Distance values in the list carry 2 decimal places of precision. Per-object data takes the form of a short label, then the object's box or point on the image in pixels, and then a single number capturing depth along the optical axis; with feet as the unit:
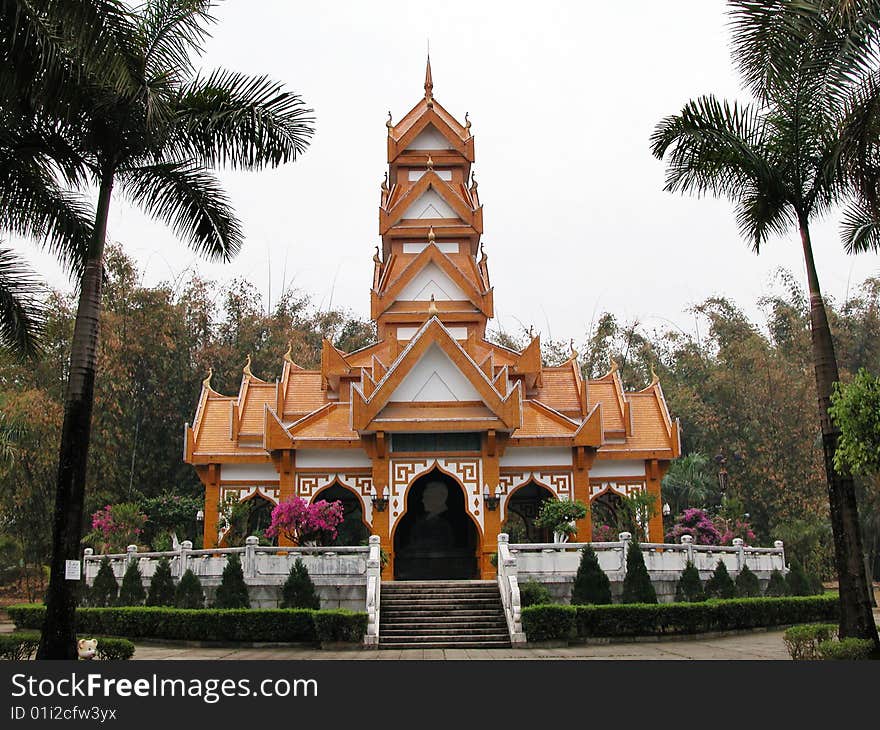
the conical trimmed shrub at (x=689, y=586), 69.77
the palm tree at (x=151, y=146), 37.96
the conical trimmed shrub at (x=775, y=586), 78.64
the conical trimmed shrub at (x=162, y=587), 67.56
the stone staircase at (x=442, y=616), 60.54
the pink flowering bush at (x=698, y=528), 85.76
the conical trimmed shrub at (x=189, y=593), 66.03
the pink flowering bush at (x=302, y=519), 69.82
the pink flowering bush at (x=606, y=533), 81.71
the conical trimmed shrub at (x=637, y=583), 66.23
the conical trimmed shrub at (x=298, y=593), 63.82
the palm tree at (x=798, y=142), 42.52
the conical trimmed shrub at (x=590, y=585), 65.41
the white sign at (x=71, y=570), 37.35
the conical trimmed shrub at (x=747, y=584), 74.69
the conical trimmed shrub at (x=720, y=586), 71.61
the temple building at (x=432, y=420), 78.43
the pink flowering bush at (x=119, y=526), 81.15
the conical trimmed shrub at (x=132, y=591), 69.51
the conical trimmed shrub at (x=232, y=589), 64.13
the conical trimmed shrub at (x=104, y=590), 72.19
